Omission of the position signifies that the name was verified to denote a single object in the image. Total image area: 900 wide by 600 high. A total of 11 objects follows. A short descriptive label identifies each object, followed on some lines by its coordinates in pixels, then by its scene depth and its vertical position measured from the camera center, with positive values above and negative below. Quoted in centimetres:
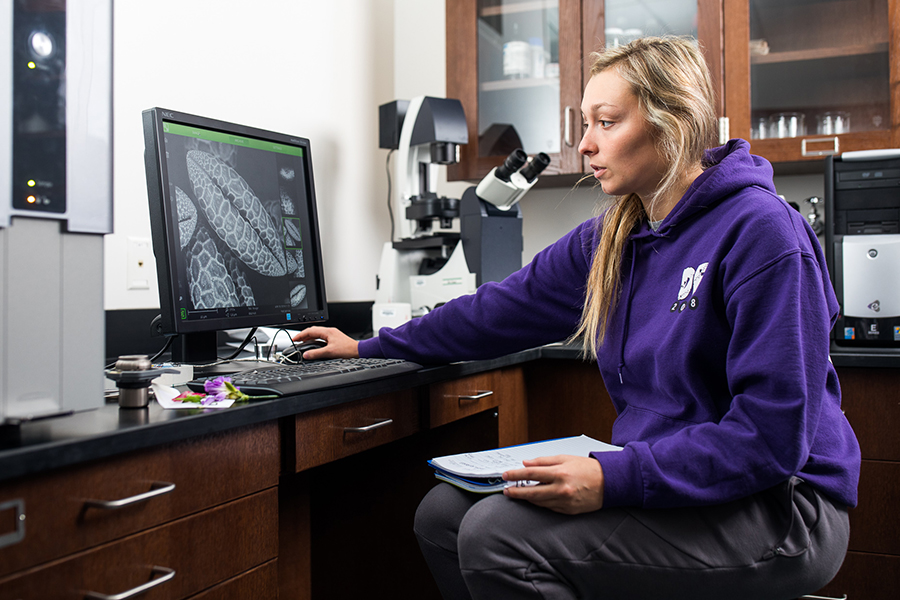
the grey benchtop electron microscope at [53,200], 66 +11
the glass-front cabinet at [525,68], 211 +77
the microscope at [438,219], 186 +26
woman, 86 -13
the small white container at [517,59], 221 +81
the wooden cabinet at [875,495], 153 -41
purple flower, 90 -10
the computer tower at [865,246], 164 +15
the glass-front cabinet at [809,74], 189 +67
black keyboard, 95 -10
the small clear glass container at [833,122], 193 +53
